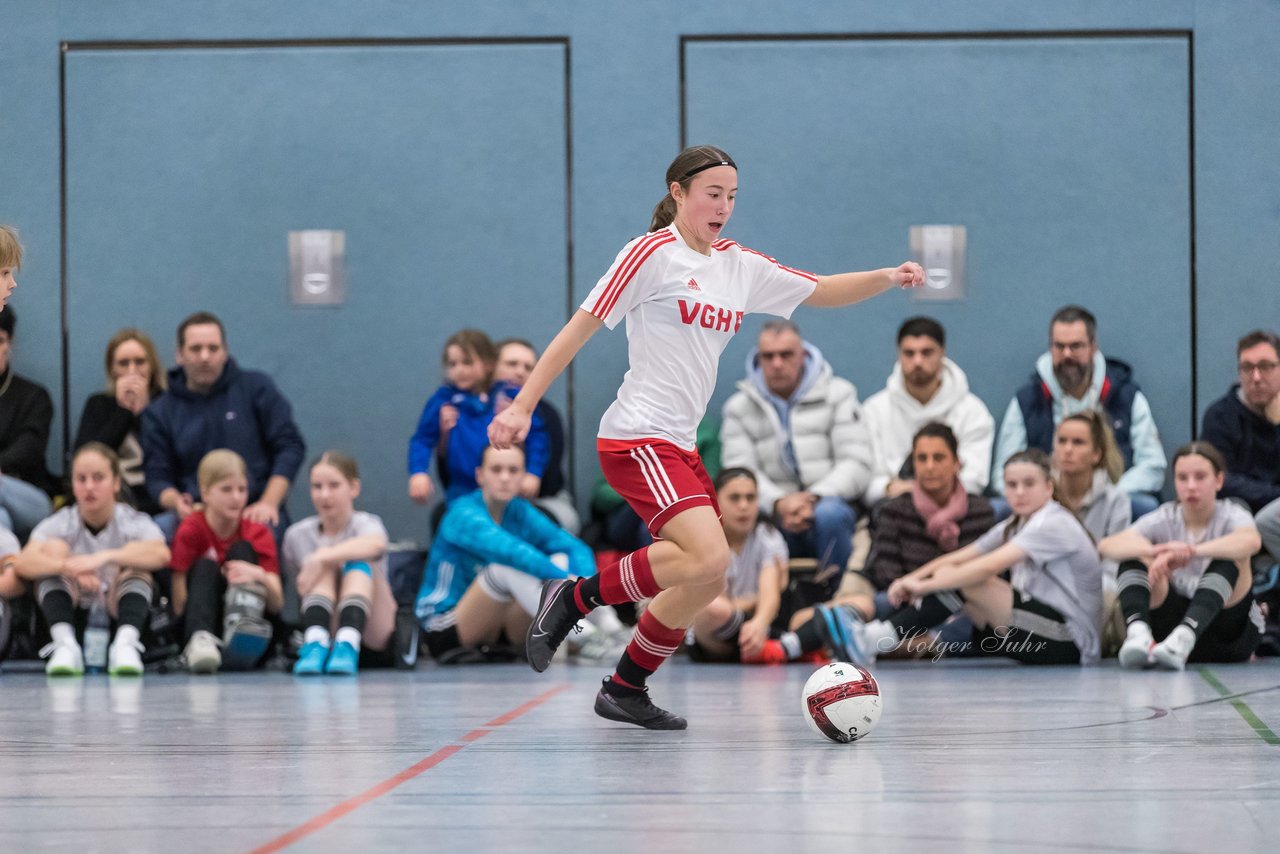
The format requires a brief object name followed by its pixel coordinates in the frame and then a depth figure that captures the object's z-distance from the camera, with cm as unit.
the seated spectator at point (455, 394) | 1808
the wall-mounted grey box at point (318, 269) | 2053
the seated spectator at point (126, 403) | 1823
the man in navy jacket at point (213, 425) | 1772
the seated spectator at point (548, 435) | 1806
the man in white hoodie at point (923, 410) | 1795
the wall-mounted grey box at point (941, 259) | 2019
